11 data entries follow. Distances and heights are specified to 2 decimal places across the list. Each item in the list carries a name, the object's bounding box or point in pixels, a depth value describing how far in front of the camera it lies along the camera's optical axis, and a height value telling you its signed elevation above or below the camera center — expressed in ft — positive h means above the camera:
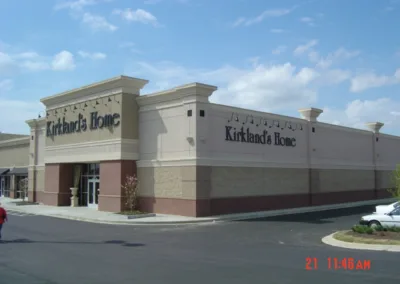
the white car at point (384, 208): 69.97 -5.02
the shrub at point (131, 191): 90.68 -2.70
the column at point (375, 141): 136.05 +11.16
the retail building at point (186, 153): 84.33 +5.42
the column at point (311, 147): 108.68 +7.43
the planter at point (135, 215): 82.43 -6.91
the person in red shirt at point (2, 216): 53.72 -4.56
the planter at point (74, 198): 109.60 -4.93
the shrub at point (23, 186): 138.10 -2.50
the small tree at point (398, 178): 60.35 -0.10
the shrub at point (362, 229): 53.36 -6.30
